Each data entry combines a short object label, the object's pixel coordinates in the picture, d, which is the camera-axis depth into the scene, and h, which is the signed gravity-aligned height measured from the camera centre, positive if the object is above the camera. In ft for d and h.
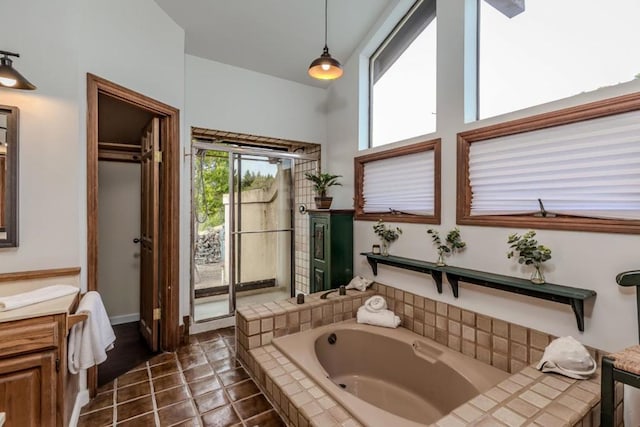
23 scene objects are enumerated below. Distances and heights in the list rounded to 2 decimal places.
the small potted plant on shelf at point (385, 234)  9.37 -0.67
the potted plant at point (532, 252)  5.89 -0.79
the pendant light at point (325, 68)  7.27 +3.63
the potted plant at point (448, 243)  7.53 -0.79
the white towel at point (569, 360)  5.13 -2.59
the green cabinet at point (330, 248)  10.45 -1.28
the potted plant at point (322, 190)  10.88 +0.86
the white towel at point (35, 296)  5.04 -1.55
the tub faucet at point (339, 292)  9.22 -2.54
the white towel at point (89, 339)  5.67 -2.50
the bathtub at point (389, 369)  6.31 -3.73
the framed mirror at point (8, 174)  5.79 +0.76
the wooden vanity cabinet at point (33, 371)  4.63 -2.57
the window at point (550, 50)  5.46 +3.45
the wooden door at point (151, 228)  8.92 -0.49
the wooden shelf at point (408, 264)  7.86 -1.47
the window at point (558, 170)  5.08 +0.86
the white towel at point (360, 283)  9.92 -2.40
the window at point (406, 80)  8.86 +4.42
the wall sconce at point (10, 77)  5.16 +2.40
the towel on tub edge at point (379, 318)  8.55 -3.09
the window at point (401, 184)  8.36 +0.90
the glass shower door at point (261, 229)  11.61 -0.66
